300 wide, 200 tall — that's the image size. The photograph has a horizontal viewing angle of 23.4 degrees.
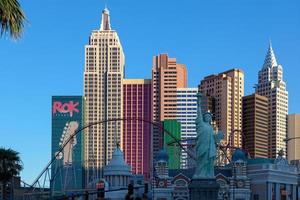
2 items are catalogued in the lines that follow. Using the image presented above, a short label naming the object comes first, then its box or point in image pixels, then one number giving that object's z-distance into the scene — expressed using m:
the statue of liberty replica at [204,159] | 92.81
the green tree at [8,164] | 55.14
